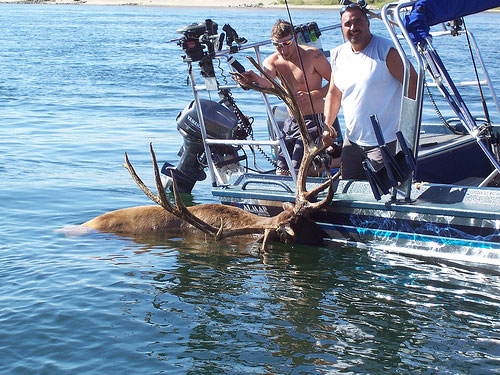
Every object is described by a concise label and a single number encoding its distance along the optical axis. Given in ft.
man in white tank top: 20.45
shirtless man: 24.02
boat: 19.72
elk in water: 22.19
